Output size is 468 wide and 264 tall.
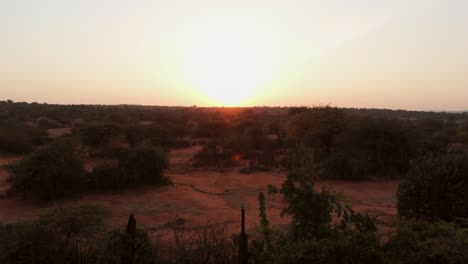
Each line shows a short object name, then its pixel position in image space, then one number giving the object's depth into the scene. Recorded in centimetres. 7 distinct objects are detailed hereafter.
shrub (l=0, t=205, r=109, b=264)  670
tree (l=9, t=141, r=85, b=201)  1380
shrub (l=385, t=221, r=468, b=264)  580
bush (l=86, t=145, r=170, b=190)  1531
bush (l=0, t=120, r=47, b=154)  2447
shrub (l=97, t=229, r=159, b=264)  650
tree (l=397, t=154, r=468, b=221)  936
